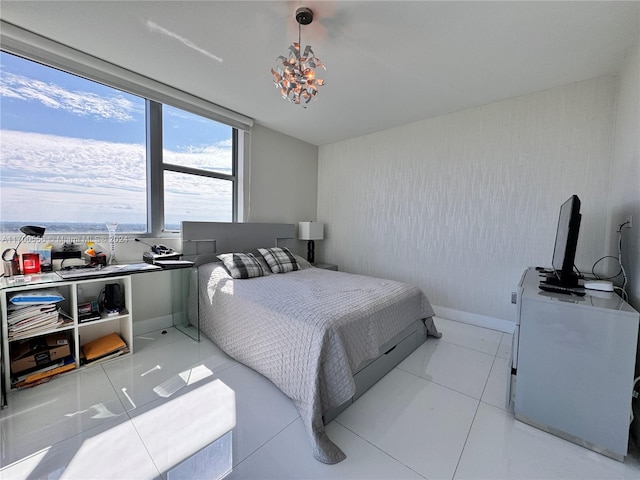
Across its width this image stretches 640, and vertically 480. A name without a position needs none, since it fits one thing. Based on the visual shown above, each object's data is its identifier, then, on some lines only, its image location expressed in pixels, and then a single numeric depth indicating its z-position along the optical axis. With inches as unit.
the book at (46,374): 66.8
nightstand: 151.0
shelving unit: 63.9
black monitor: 57.9
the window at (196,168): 109.3
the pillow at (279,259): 116.7
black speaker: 85.7
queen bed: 57.4
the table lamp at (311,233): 152.6
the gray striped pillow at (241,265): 101.0
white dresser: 49.3
